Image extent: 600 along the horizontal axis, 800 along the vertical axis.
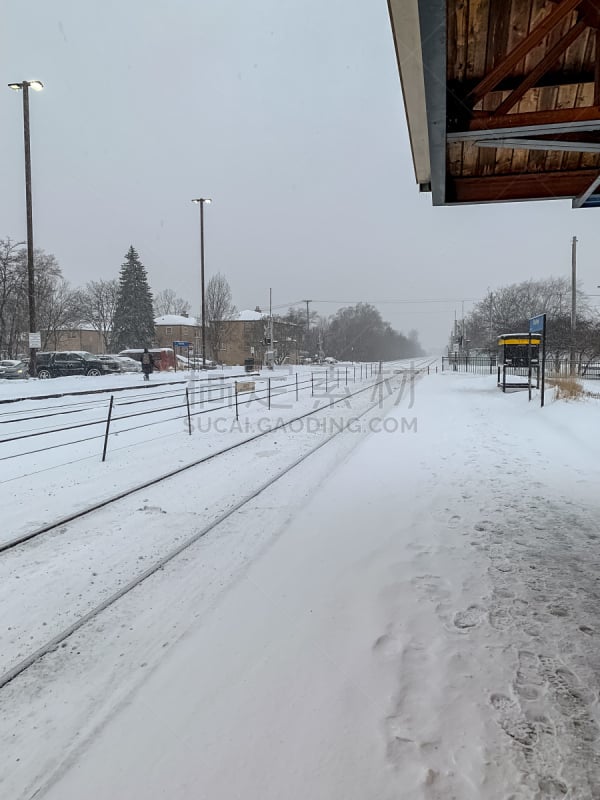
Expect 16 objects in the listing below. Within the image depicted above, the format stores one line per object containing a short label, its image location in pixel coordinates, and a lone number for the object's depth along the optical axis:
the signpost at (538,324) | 13.61
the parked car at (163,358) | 41.00
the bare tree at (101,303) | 76.94
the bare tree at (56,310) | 53.28
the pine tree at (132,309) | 60.88
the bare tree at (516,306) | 73.97
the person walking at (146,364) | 27.80
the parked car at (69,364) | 30.47
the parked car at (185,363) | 48.02
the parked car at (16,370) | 29.41
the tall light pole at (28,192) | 23.14
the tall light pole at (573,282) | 30.08
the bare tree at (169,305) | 107.38
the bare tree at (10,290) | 36.81
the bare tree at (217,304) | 64.06
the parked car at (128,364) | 35.28
